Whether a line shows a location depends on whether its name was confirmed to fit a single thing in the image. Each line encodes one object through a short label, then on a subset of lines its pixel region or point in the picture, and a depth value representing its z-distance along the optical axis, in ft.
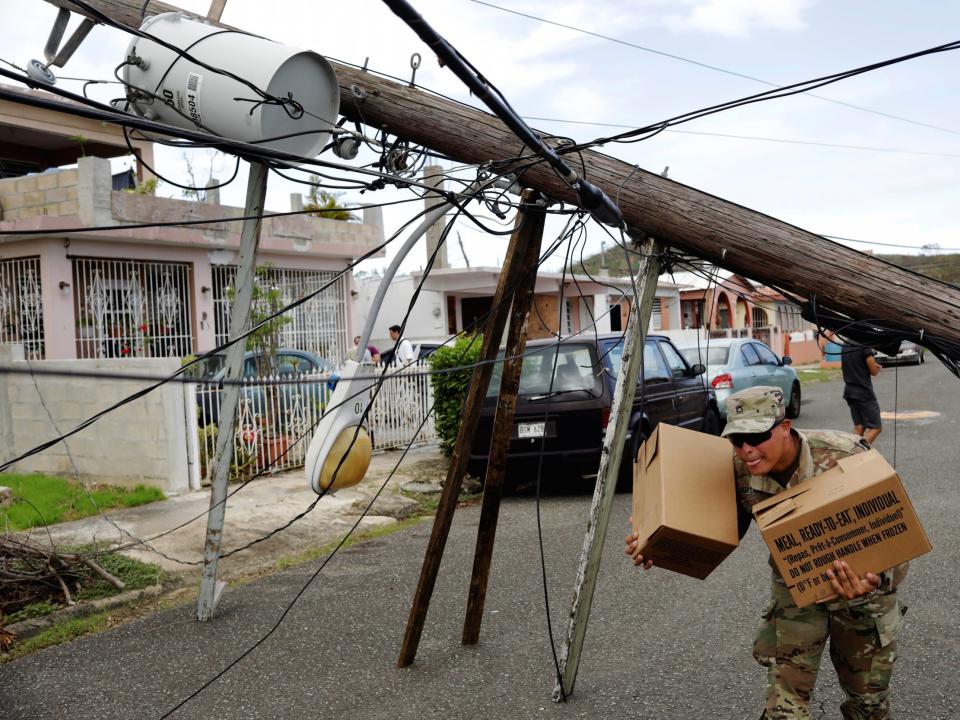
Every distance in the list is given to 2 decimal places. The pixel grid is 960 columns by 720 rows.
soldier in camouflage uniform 11.65
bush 37.99
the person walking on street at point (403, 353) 50.63
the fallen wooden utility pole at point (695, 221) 13.80
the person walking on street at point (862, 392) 33.60
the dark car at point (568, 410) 31.78
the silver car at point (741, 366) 46.42
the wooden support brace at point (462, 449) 16.97
